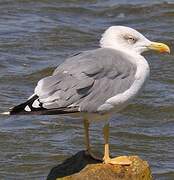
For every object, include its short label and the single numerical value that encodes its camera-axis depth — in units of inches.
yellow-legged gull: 552.4
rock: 577.0
